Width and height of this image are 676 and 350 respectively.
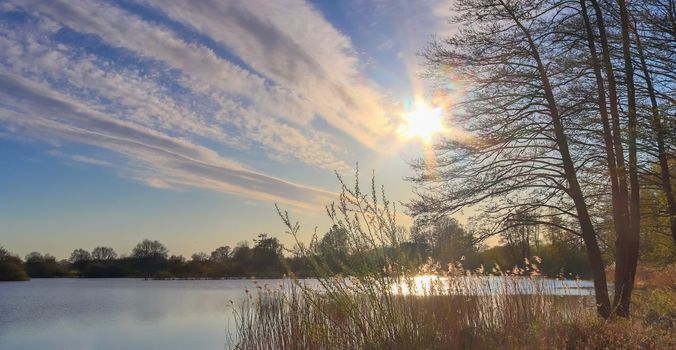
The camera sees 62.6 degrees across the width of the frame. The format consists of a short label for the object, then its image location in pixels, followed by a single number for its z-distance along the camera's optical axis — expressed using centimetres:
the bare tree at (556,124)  1095
